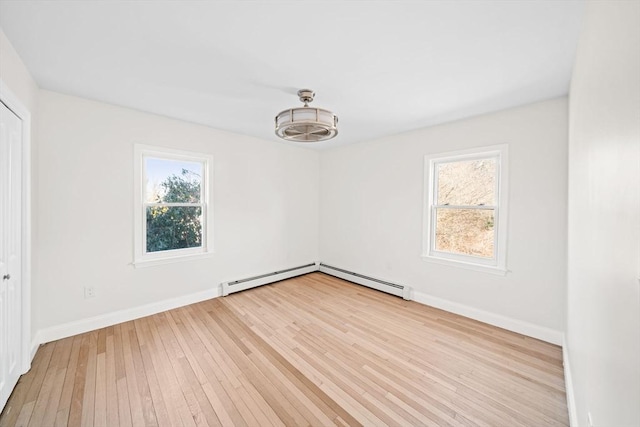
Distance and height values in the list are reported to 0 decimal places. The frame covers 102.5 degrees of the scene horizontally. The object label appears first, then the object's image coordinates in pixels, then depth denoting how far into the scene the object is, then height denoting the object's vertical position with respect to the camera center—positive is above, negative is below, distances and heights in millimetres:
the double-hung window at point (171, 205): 3188 +70
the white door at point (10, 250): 1765 -308
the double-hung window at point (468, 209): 3018 +70
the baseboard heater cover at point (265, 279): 3904 -1130
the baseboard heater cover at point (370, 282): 3787 -1137
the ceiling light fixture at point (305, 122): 2201 +813
